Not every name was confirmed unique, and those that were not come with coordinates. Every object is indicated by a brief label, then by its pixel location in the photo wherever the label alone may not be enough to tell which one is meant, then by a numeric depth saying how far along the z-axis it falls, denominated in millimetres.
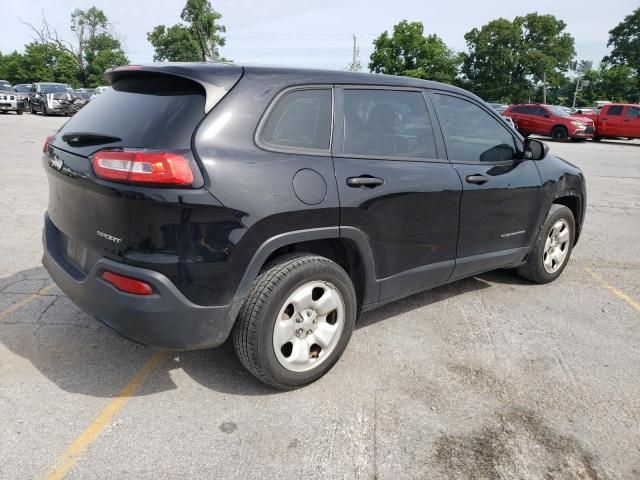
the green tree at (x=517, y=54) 69500
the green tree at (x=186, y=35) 70562
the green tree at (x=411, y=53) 60594
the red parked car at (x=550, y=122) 22078
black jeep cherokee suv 2342
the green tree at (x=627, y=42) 80625
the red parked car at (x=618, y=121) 22859
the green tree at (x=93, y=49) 71250
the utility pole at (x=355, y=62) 67062
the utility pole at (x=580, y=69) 51781
